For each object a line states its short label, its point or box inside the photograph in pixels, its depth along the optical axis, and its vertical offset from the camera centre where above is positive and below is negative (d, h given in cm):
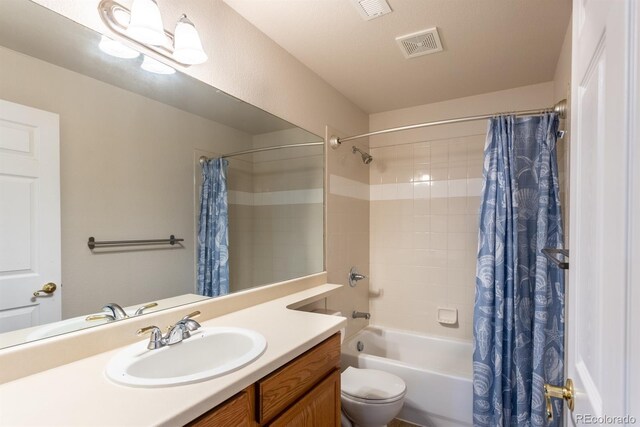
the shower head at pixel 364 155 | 269 +52
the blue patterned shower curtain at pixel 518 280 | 176 -41
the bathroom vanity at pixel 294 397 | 84 -60
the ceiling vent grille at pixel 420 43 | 173 +100
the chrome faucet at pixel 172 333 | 102 -41
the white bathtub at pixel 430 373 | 197 -116
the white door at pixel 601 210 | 43 +0
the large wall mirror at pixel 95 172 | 87 +14
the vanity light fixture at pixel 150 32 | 104 +65
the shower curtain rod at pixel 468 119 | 177 +60
